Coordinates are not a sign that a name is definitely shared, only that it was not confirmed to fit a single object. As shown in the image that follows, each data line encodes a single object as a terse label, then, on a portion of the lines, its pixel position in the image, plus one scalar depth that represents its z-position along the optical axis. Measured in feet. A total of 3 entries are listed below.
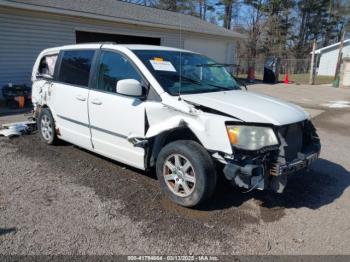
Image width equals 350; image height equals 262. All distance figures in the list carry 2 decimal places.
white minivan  11.27
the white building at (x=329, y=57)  118.62
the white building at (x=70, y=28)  36.55
